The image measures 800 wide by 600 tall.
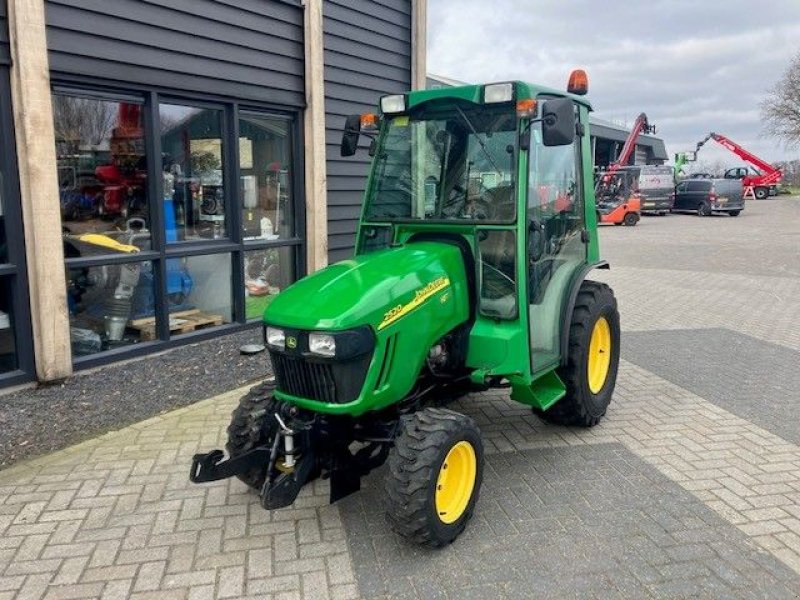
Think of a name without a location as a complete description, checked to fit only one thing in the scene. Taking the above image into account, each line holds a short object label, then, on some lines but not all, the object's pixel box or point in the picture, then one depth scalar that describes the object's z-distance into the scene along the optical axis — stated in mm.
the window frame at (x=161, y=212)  5324
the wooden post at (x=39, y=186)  4555
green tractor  3008
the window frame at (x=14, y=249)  4598
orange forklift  24094
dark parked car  27062
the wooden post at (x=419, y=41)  8461
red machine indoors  5555
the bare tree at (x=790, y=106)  41219
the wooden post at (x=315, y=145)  6895
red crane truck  37094
